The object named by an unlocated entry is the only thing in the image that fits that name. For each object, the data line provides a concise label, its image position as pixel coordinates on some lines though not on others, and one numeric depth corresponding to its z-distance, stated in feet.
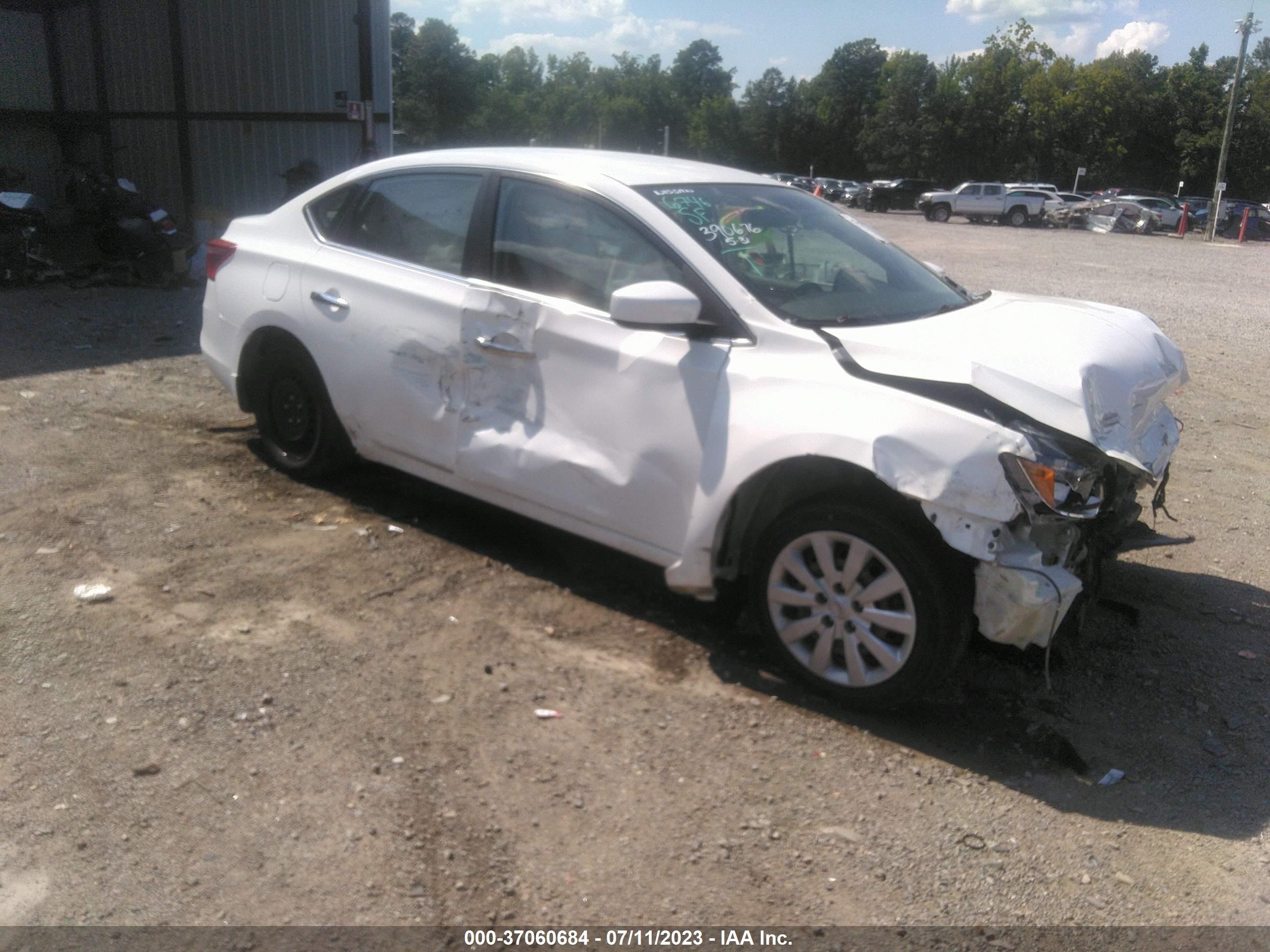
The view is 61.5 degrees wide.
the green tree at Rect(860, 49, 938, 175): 255.09
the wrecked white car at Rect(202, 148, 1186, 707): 10.79
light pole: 116.98
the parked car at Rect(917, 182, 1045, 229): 138.41
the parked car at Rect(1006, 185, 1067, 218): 138.82
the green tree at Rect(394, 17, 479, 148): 307.37
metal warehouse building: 49.88
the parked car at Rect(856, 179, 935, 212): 163.73
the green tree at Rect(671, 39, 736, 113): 361.92
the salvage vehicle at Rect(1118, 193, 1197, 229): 129.49
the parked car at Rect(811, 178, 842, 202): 180.65
